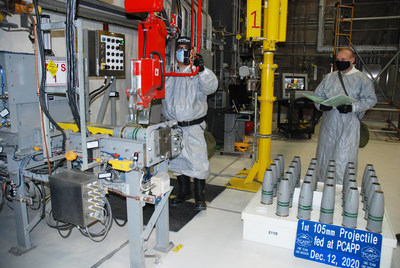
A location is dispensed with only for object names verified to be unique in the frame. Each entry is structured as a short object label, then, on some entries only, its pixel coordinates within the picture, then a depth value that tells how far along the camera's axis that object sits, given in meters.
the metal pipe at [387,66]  7.95
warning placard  2.20
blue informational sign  2.22
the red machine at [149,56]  2.02
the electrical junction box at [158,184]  2.18
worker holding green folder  3.20
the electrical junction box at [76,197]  1.96
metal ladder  7.78
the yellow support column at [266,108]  3.69
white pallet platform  2.50
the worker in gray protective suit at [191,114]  3.05
